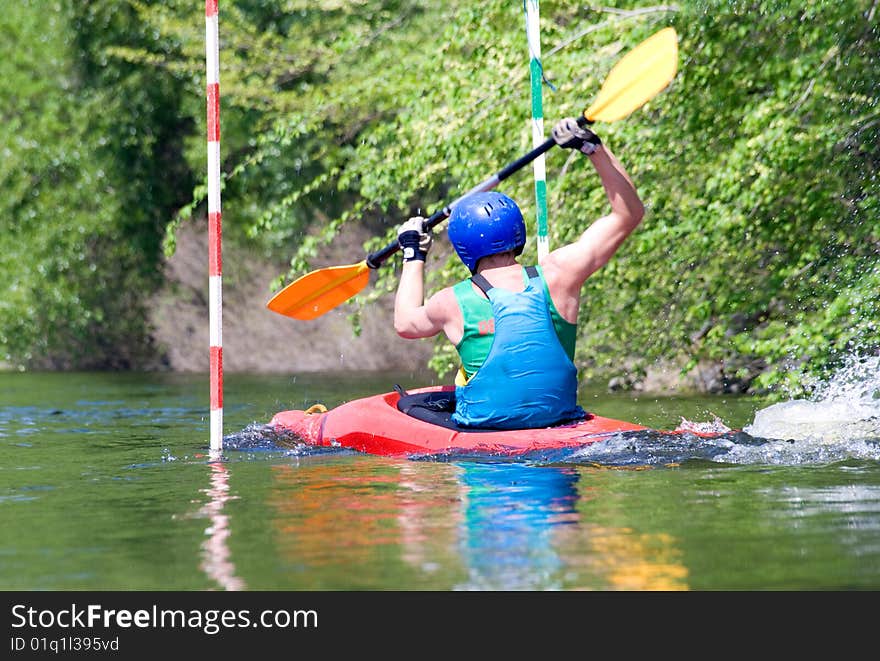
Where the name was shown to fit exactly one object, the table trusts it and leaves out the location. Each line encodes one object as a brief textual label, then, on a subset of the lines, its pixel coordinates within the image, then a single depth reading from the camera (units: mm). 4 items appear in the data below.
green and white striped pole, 17656
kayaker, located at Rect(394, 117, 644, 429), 14023
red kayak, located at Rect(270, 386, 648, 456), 14023
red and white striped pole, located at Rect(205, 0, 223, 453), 15703
